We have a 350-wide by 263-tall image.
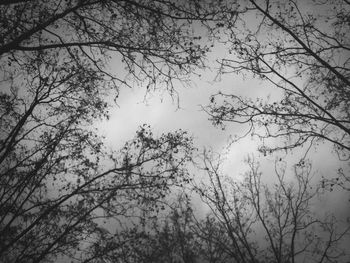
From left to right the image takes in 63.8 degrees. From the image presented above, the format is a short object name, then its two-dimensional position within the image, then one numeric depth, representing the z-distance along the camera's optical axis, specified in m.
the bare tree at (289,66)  6.95
